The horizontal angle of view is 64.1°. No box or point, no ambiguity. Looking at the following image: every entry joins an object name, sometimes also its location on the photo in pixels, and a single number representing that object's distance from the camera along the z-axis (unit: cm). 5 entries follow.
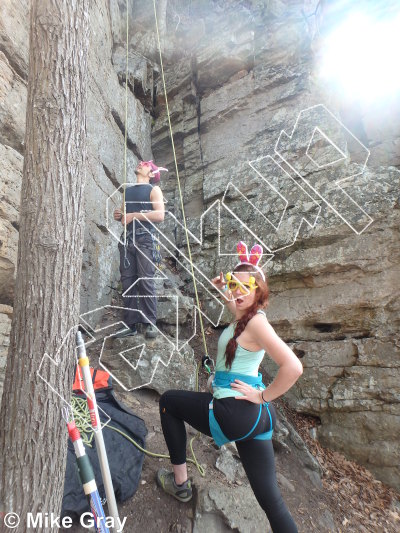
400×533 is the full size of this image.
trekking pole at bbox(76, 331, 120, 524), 187
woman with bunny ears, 216
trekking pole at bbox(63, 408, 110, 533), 183
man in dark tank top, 430
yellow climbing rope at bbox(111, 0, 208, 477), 300
